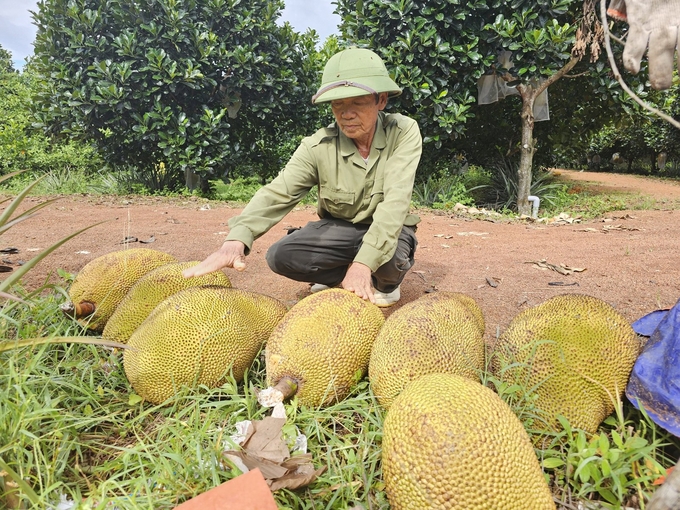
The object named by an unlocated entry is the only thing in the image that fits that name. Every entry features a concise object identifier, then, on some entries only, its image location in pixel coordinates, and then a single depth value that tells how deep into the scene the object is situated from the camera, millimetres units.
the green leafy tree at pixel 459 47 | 5898
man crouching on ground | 2109
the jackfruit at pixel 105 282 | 2117
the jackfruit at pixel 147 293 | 1922
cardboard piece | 1045
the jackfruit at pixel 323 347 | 1546
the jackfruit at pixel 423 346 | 1452
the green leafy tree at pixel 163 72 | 6906
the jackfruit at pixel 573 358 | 1411
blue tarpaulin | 1340
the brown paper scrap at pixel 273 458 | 1214
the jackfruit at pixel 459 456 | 1015
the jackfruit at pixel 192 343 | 1611
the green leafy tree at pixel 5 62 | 19634
